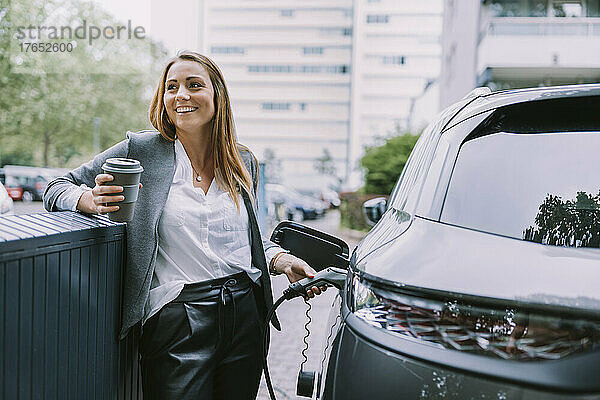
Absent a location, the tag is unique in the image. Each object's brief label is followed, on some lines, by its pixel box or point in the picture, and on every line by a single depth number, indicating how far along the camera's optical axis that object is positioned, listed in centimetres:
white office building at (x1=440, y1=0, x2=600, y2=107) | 1855
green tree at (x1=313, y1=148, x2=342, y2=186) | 7606
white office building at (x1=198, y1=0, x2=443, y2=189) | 8481
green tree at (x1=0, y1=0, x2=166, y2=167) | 2539
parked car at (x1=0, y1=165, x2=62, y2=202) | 2384
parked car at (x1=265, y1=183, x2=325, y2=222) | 2411
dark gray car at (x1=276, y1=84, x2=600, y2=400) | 132
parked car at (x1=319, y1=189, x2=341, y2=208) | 3691
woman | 232
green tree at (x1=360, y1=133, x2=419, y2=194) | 1658
